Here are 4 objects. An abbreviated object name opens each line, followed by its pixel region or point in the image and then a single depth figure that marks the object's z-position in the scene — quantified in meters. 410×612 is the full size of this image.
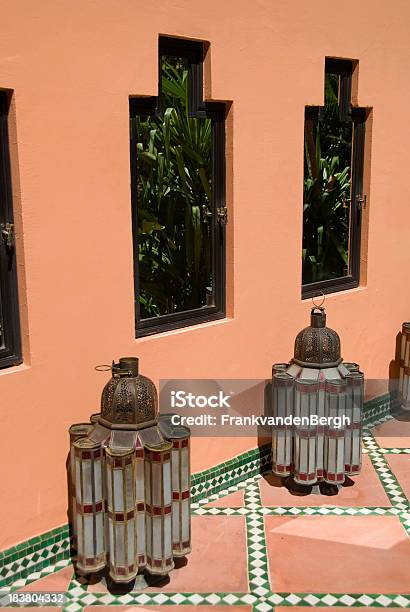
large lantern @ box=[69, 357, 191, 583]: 3.39
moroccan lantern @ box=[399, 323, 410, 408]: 5.74
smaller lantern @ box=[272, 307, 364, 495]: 4.40
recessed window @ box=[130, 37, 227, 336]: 4.30
